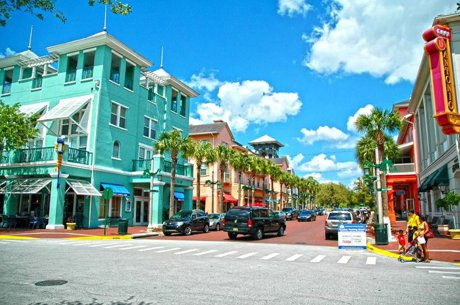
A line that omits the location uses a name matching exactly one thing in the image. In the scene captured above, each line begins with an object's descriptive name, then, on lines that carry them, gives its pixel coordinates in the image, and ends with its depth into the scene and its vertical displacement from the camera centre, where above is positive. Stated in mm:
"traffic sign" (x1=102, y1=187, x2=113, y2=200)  23688 +1017
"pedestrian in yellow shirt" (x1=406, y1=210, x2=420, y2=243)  13458 -451
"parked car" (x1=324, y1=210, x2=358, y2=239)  21806 -486
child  13891 -1115
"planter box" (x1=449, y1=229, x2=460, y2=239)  20219 -1165
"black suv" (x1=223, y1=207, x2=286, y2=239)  21312 -699
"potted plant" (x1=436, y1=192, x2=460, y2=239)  20288 +626
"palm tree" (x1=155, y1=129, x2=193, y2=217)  30094 +5323
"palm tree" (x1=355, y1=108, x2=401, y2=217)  24494 +5879
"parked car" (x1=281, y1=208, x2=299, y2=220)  54812 -375
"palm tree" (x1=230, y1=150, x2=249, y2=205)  45250 +6167
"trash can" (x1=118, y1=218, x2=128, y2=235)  23594 -1174
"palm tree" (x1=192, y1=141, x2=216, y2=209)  37562 +5823
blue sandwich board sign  17344 -1274
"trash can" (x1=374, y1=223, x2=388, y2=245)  18375 -1136
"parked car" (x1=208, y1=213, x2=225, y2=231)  30119 -936
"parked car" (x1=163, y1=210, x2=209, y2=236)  25091 -937
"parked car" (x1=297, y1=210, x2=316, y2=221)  48969 -591
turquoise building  26703 +5959
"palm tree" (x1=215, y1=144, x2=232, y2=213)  42188 +6434
